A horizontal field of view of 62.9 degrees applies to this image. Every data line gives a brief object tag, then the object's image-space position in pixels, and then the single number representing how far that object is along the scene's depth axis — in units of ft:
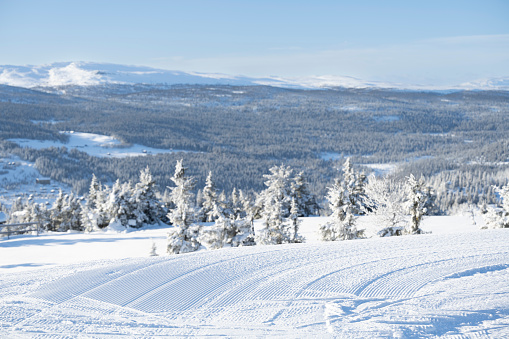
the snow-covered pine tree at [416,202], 73.46
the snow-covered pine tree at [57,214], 132.05
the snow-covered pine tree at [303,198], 109.91
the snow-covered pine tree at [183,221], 73.10
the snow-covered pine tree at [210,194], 109.40
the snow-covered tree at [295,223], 76.35
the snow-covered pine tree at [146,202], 111.14
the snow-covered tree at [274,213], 73.61
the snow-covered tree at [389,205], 77.00
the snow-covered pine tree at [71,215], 132.01
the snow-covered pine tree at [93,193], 137.28
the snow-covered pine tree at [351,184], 78.89
